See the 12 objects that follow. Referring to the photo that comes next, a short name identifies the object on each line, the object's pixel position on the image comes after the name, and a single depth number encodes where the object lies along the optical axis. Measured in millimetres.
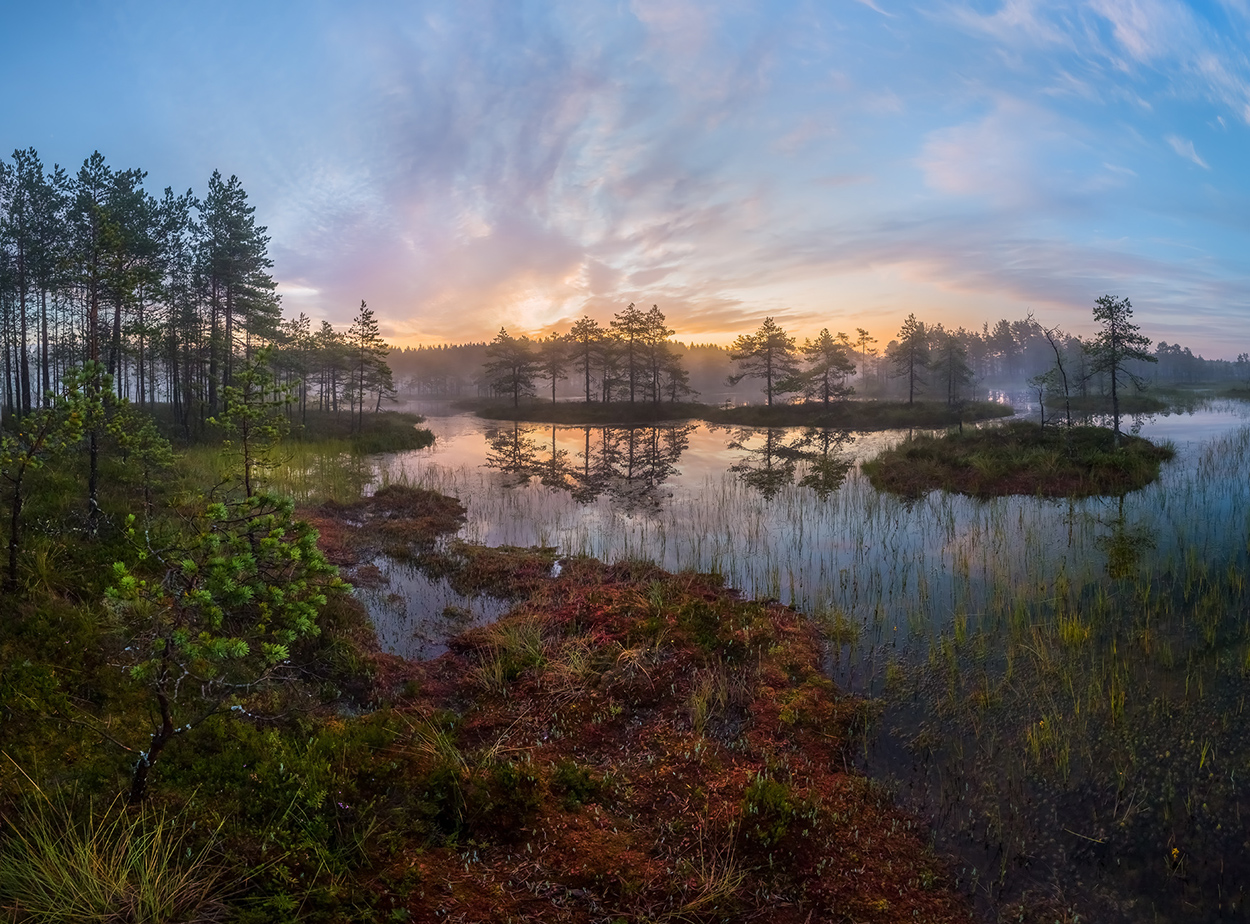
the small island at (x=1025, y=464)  20719
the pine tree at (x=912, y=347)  69938
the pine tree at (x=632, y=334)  68544
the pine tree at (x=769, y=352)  66750
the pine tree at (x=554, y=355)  75750
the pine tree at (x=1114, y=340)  31438
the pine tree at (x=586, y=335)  72625
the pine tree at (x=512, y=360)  71500
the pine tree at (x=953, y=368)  65250
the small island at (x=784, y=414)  55906
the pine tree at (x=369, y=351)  50969
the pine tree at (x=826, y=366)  64625
